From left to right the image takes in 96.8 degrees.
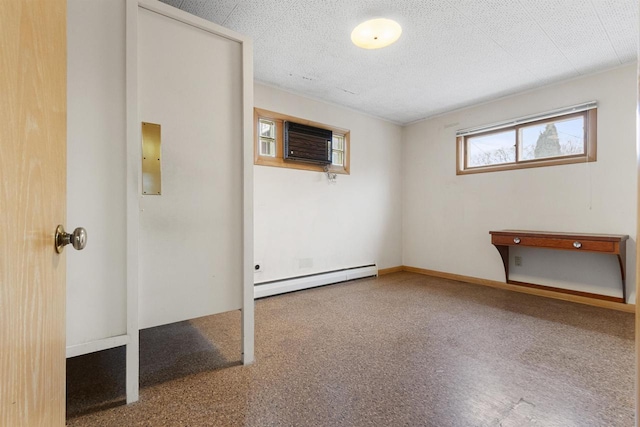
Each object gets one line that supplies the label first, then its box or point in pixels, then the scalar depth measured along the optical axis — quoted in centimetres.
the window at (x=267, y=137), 341
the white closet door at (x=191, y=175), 157
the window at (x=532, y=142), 315
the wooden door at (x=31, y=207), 47
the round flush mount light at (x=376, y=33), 220
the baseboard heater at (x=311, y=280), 329
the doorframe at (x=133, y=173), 147
